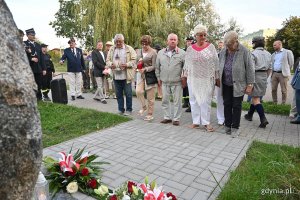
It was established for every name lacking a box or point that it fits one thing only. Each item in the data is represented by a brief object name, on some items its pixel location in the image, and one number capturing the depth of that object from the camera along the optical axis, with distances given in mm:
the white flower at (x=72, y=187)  2486
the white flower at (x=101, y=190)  2410
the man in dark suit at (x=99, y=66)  7307
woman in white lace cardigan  4550
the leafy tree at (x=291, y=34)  22561
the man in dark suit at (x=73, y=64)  7536
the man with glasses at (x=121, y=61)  5531
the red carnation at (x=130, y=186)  2391
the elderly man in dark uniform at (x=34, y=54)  6472
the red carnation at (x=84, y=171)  2661
